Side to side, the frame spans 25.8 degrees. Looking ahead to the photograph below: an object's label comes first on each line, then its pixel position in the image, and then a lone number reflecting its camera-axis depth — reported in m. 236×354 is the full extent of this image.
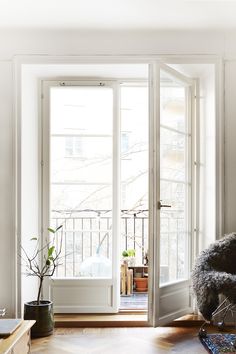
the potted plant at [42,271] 4.08
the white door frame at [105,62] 4.32
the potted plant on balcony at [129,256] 5.94
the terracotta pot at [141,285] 5.86
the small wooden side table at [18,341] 2.56
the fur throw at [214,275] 3.56
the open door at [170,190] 4.23
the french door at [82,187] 4.69
